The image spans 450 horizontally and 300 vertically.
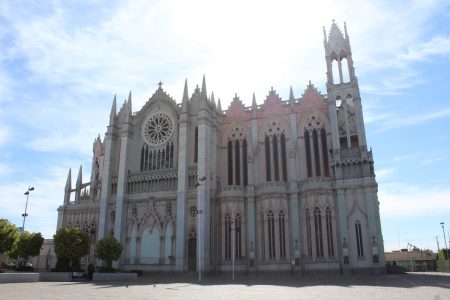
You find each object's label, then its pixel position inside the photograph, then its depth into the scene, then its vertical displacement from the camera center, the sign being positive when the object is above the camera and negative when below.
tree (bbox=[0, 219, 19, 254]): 37.00 +2.37
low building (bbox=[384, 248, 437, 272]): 77.38 +0.15
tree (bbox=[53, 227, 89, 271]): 41.16 +1.39
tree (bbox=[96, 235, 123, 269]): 44.50 +1.27
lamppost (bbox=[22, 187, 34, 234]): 48.88 +8.02
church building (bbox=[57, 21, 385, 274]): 45.34 +9.24
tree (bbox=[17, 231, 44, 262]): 45.59 +1.89
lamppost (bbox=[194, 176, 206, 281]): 43.66 +2.66
